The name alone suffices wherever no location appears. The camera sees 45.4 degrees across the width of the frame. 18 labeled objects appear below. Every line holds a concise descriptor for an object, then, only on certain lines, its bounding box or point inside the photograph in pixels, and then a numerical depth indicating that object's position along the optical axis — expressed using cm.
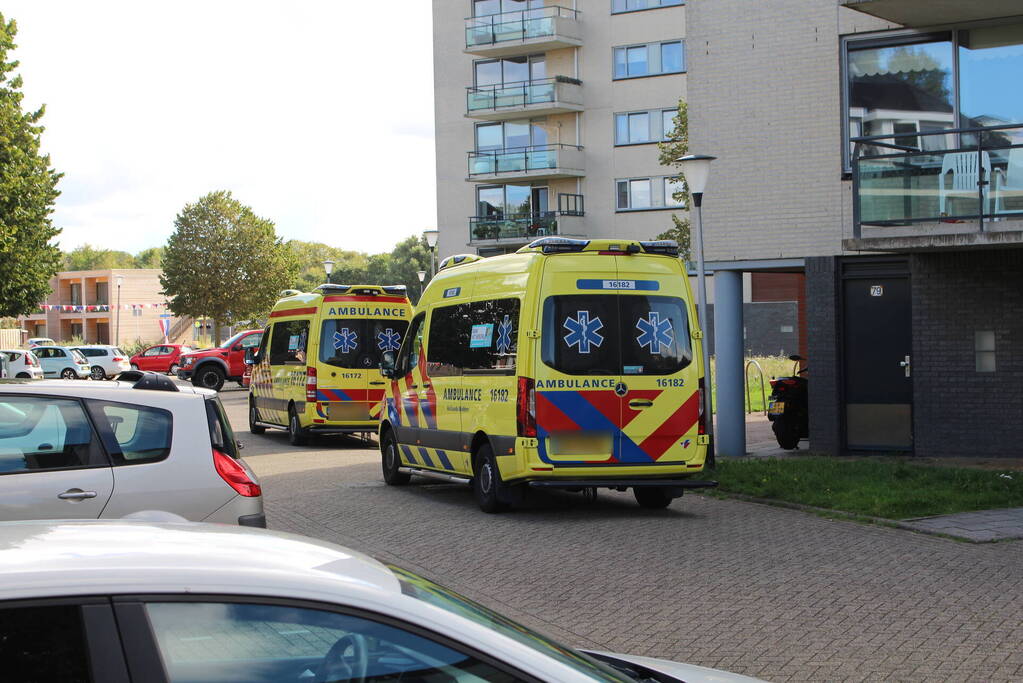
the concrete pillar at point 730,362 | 1703
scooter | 1753
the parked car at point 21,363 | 4166
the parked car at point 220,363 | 3912
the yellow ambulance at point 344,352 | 1983
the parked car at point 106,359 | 5278
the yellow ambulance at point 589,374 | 1135
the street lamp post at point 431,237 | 3528
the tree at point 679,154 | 4419
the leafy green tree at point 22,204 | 3366
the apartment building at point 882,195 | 1505
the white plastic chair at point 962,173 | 1478
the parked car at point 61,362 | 4816
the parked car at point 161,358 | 4738
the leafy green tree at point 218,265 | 6325
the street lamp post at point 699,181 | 1489
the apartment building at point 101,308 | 9831
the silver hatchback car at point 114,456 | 664
